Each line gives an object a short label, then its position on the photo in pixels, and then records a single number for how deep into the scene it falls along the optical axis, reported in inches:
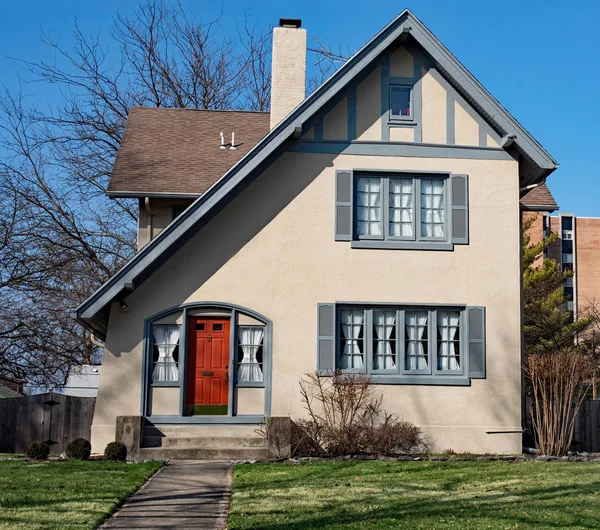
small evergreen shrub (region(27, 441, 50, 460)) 591.2
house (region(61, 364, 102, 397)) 1016.2
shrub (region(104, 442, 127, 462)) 574.6
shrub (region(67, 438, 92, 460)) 580.4
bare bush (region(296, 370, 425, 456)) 599.2
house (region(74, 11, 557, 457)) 625.0
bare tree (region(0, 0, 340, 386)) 1010.1
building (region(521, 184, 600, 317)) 3617.1
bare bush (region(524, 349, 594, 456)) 604.7
